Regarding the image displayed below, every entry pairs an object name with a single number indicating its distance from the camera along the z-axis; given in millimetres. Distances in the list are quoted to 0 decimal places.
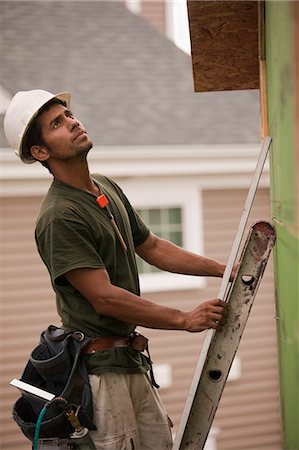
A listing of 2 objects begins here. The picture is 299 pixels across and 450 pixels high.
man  4634
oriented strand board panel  4988
